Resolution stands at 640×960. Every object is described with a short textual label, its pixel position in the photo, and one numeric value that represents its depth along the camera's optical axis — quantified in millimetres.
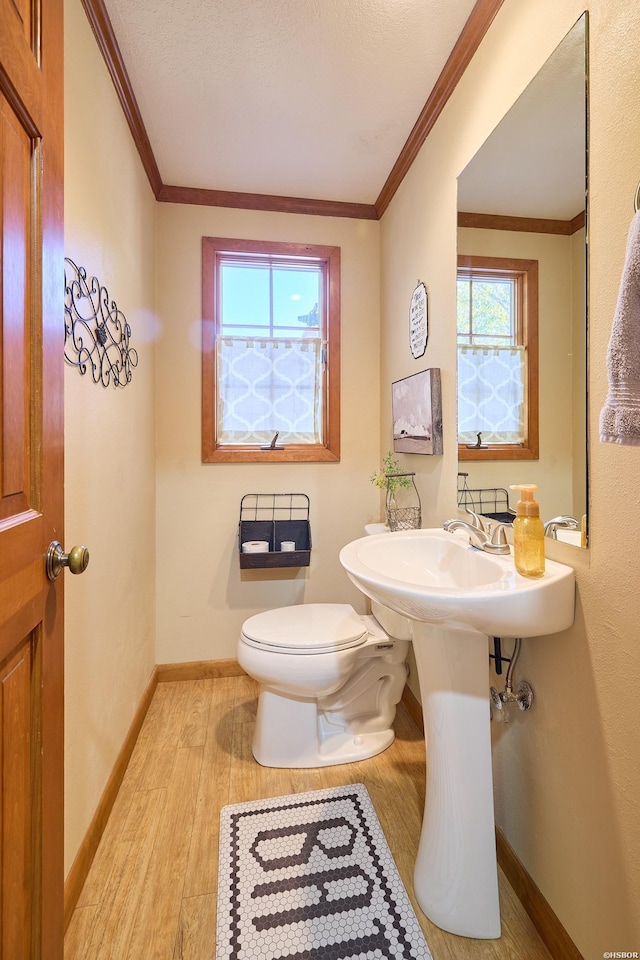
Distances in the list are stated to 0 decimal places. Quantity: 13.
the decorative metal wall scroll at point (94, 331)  1164
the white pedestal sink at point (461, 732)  969
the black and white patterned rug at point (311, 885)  1084
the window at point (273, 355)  2371
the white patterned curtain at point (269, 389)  2389
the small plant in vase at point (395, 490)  1968
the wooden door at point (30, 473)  643
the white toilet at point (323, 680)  1617
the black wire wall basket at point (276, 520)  2373
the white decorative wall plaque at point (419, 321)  1812
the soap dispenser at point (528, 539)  1024
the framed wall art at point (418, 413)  1682
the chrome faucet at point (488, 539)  1217
